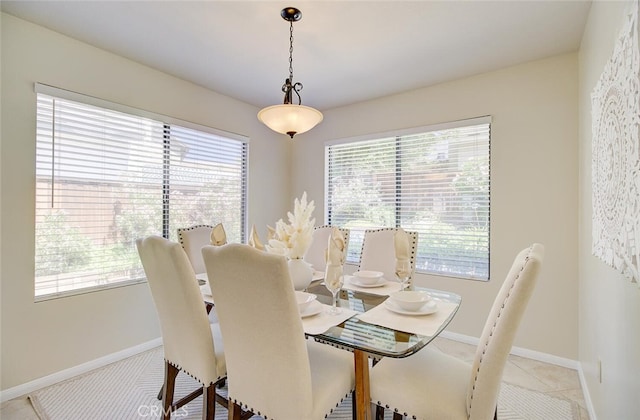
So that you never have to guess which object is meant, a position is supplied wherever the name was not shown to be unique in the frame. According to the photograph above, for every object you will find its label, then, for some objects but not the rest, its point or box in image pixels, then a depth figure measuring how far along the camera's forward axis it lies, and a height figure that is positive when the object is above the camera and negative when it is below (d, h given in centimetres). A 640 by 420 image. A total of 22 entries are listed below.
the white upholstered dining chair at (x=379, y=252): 251 -34
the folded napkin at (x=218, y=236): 198 -16
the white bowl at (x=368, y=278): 211 -46
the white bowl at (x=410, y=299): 153 -46
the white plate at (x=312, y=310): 148 -49
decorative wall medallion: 106 +24
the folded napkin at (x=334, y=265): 162 -28
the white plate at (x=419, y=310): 152 -49
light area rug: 188 -126
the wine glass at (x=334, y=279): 162 -36
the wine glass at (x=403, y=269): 177 -33
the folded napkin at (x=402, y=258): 178 -27
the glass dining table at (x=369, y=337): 120 -52
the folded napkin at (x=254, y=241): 190 -19
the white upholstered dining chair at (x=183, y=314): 146 -52
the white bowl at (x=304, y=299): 151 -45
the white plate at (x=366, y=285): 211 -50
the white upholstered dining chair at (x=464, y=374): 107 -72
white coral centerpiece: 181 -14
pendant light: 200 +65
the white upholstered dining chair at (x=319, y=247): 289 -34
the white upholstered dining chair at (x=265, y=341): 111 -51
